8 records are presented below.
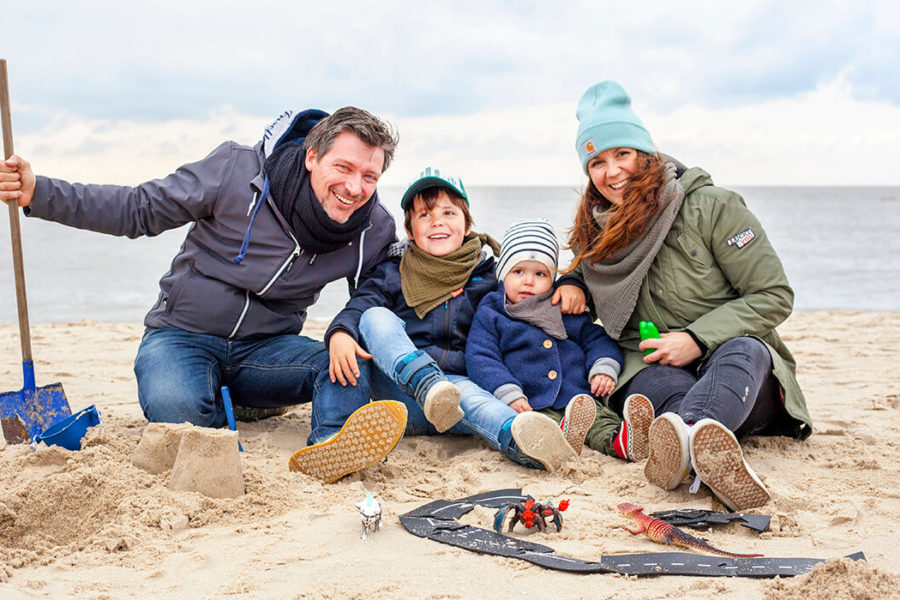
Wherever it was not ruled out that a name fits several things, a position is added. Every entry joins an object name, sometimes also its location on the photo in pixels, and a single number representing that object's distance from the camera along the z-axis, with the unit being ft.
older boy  9.98
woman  9.79
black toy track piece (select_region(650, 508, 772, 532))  7.36
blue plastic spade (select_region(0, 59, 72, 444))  10.20
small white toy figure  7.02
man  10.25
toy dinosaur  6.89
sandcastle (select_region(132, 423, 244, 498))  8.13
